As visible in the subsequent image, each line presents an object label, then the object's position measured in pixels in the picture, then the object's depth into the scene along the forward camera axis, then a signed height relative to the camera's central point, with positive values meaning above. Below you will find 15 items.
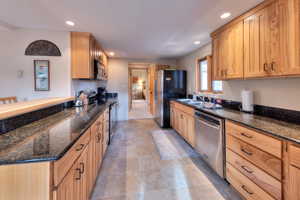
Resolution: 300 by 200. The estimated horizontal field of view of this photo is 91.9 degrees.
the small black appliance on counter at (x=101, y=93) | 4.41 +0.14
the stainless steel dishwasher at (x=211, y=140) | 1.95 -0.66
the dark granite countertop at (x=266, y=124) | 1.23 -0.29
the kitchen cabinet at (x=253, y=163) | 1.25 -0.66
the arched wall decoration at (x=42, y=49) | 2.78 +0.95
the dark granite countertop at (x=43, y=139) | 0.84 -0.31
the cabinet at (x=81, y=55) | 2.88 +0.85
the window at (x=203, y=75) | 3.83 +0.60
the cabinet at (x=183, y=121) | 3.00 -0.57
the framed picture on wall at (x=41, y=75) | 2.81 +0.44
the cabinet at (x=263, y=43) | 1.44 +0.67
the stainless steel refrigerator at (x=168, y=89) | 4.45 +0.26
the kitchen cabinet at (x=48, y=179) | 0.81 -0.50
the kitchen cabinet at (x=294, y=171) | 1.09 -0.57
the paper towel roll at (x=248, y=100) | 2.17 -0.05
